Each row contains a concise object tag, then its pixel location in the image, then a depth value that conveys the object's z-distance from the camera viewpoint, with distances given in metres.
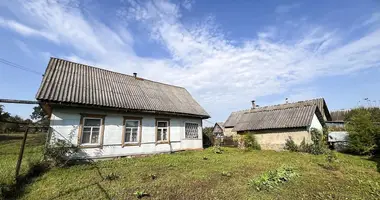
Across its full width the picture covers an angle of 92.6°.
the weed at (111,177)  7.08
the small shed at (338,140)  15.38
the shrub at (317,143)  14.06
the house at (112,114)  9.76
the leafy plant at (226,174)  7.58
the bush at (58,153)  8.49
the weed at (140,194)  5.40
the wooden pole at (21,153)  6.64
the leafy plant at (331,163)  8.97
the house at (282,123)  16.55
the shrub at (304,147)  15.04
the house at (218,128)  35.65
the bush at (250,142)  18.41
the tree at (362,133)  12.53
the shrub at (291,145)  15.98
